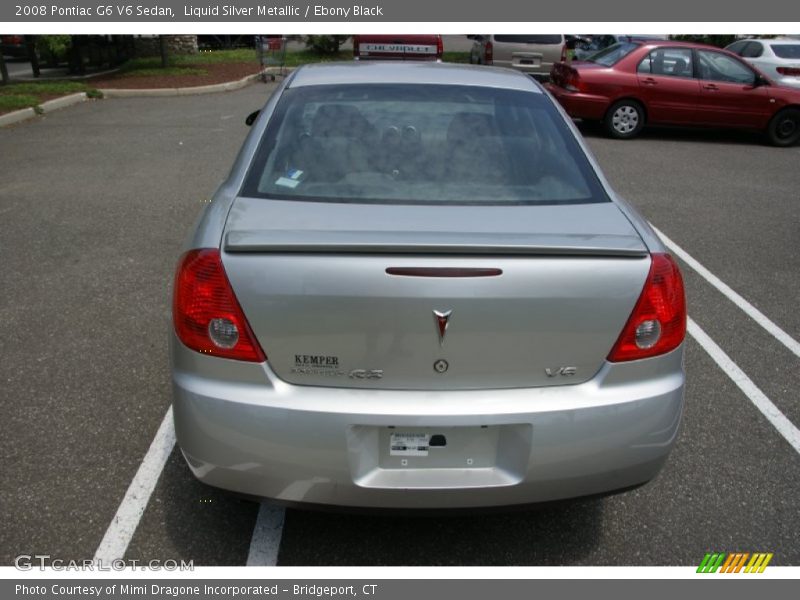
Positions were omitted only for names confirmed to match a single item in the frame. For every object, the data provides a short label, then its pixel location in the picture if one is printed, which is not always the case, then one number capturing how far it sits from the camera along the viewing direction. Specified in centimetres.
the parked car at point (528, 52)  1616
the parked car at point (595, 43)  1916
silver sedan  205
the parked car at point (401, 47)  1549
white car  1347
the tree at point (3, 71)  1543
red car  1086
